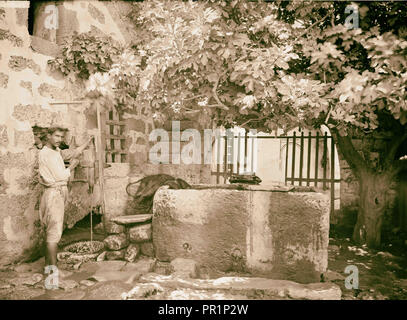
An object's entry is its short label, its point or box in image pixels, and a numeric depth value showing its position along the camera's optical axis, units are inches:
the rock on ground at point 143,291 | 107.5
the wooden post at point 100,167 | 172.9
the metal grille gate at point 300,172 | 244.8
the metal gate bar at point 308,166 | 245.4
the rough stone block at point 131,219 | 162.7
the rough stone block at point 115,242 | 159.2
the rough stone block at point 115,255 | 157.8
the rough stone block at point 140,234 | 161.2
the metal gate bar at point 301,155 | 250.8
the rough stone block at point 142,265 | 145.0
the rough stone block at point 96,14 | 202.8
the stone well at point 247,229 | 138.3
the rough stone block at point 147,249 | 162.9
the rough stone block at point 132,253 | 157.4
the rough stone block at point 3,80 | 143.2
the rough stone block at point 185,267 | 132.1
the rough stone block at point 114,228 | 165.2
